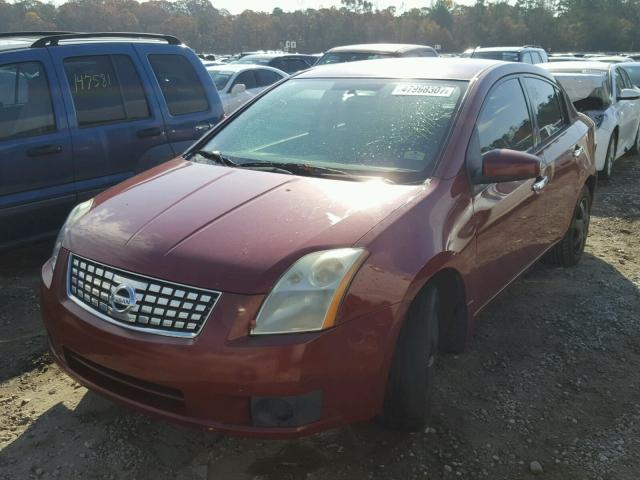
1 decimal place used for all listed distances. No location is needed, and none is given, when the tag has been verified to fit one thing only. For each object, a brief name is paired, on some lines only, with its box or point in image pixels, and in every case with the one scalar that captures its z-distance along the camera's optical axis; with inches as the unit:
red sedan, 87.8
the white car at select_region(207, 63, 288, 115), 422.0
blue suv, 173.8
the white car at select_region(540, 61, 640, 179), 300.7
